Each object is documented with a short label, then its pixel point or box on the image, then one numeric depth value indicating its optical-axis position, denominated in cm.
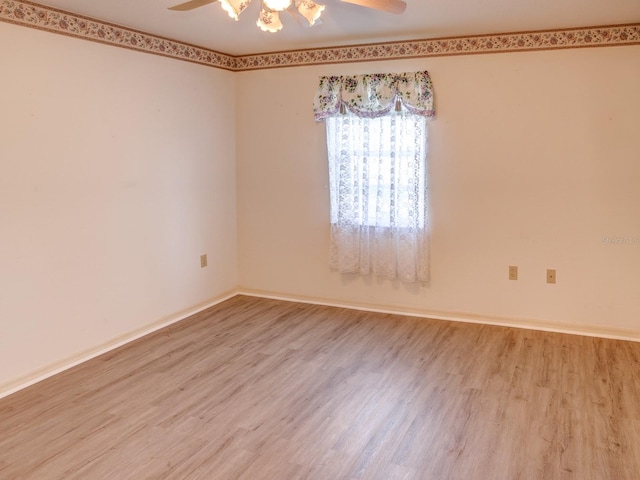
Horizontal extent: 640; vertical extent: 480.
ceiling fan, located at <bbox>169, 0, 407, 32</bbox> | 227
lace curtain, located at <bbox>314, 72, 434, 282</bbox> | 426
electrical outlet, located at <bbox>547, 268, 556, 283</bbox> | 403
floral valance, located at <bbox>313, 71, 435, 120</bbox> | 418
